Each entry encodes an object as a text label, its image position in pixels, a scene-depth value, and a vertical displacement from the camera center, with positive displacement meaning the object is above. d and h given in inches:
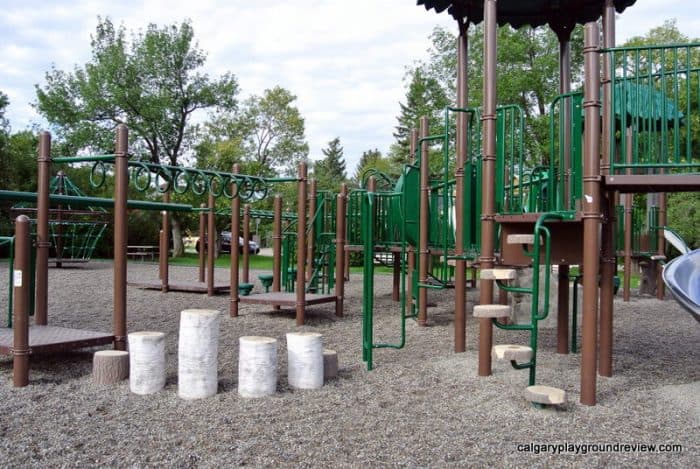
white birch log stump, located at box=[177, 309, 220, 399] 193.8 -38.4
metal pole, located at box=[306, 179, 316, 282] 435.0 +0.8
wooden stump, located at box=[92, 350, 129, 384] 210.7 -45.9
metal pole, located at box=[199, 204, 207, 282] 587.8 -14.6
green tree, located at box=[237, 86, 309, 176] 1571.1 +261.1
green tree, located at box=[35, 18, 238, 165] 1231.5 +278.8
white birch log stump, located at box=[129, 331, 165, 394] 198.4 -41.9
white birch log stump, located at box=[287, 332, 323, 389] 210.8 -44.0
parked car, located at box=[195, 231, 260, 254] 1701.8 -34.1
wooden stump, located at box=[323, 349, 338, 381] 225.6 -48.1
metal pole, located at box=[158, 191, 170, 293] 537.3 -18.6
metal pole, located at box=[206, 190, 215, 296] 498.0 -10.7
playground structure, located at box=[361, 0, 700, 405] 190.9 +15.3
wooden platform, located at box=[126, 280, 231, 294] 529.7 -46.7
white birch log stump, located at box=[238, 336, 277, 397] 197.6 -43.4
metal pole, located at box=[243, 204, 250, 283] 448.5 -1.2
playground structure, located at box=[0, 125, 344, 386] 207.0 -5.5
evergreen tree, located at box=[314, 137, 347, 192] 2184.8 +322.0
